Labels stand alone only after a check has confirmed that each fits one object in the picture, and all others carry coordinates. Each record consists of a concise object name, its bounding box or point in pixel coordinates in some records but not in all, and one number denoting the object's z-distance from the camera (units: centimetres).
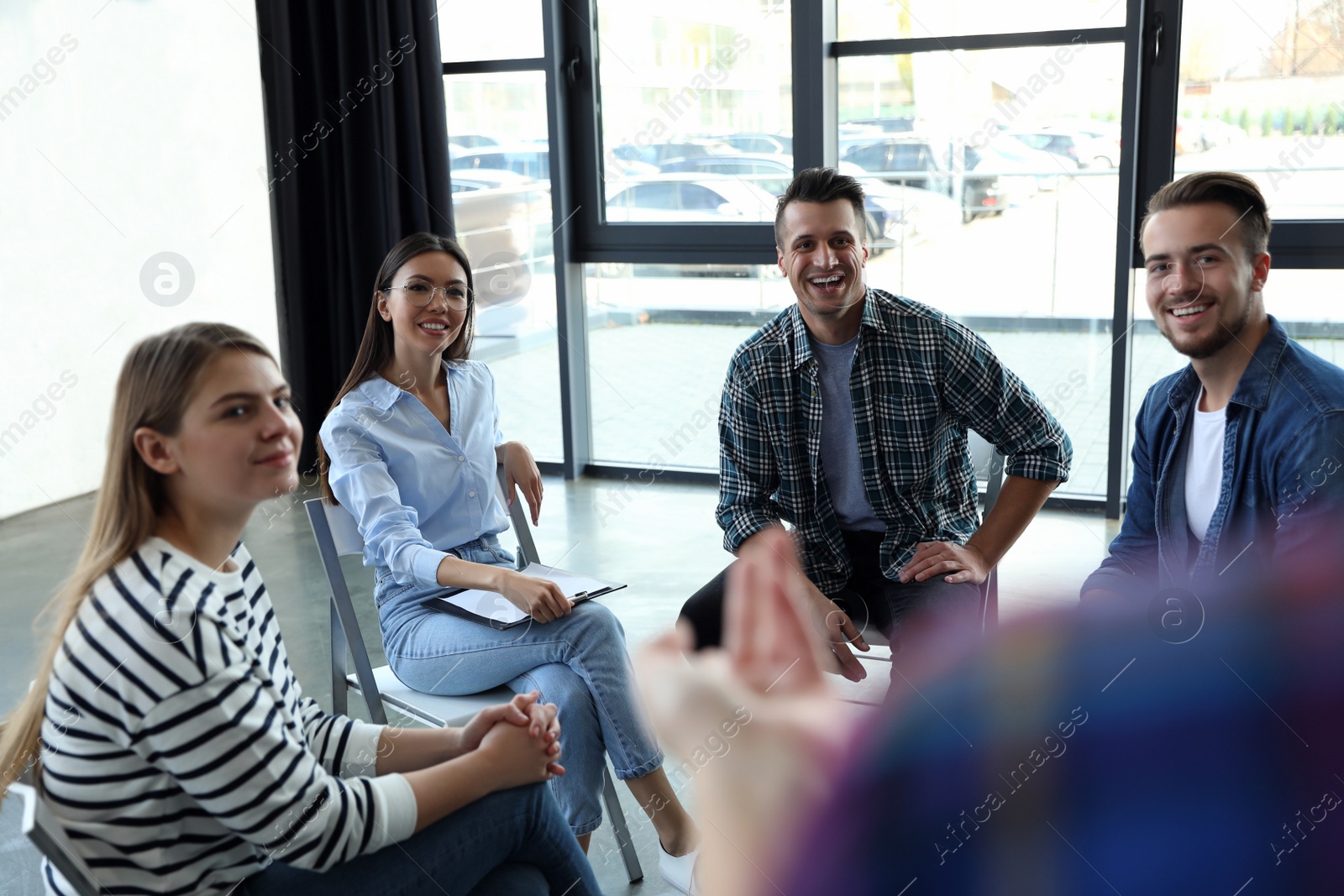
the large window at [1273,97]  363
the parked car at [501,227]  491
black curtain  467
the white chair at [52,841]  109
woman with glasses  194
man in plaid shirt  223
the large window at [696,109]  434
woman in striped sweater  115
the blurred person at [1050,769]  51
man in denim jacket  157
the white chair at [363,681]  193
